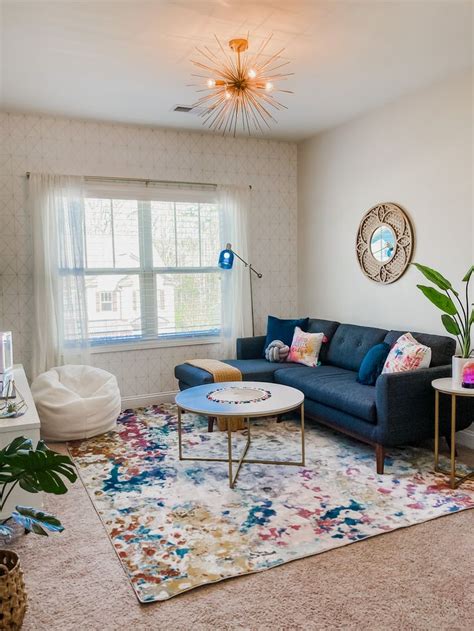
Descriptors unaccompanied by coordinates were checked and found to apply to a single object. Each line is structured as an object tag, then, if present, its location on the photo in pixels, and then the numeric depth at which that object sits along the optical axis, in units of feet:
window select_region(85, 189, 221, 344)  15.90
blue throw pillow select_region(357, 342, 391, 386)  12.50
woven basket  5.94
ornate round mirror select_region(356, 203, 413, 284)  14.03
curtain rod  15.53
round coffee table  10.28
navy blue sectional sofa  10.72
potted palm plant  10.28
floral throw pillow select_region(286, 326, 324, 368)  15.43
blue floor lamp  16.82
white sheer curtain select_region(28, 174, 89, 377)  14.76
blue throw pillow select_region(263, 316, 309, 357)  16.53
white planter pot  10.21
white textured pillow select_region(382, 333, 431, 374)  11.53
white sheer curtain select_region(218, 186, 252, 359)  17.46
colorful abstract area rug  7.77
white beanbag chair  12.95
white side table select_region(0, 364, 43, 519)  8.59
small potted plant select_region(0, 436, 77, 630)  6.01
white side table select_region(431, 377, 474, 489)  10.00
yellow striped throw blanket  13.88
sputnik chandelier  10.29
